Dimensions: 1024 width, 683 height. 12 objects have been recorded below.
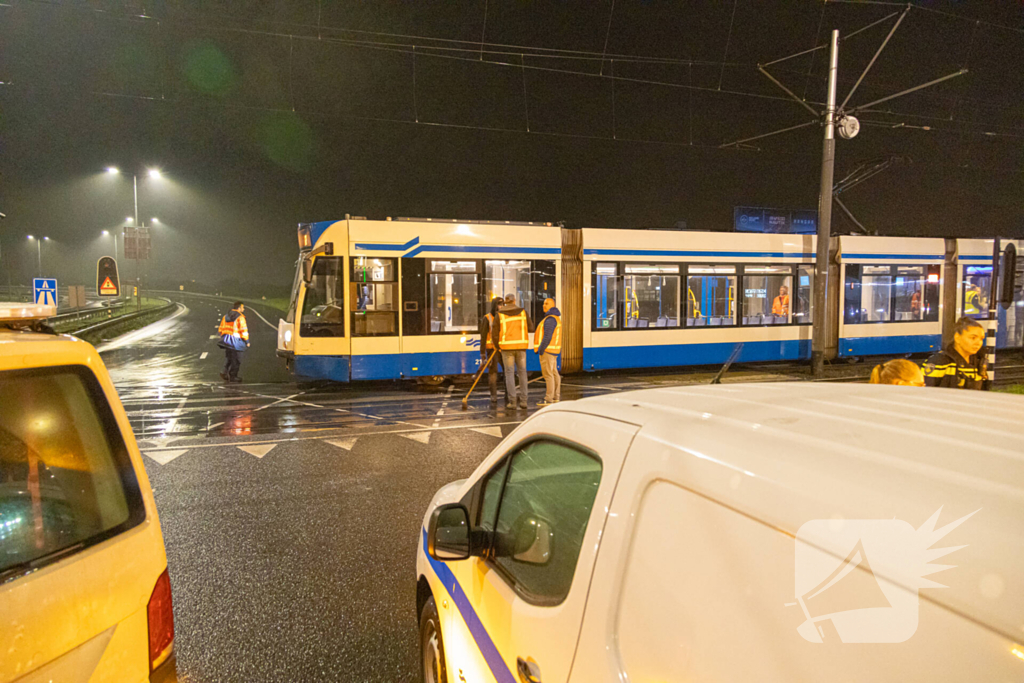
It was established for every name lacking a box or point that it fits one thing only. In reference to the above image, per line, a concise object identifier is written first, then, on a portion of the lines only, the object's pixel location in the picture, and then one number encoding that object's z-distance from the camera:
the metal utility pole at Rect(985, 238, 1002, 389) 7.64
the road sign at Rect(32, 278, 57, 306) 14.37
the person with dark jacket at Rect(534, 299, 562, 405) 10.98
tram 12.54
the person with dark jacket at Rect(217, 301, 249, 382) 14.15
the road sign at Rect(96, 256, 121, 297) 18.00
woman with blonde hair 4.61
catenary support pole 15.09
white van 0.96
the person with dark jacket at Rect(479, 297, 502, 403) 11.20
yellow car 1.76
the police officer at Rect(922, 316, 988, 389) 5.15
